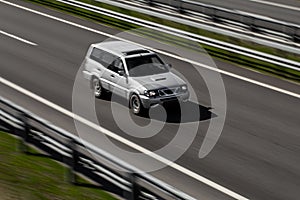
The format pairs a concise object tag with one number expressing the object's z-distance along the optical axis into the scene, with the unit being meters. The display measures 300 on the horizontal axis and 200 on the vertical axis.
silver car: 19.12
